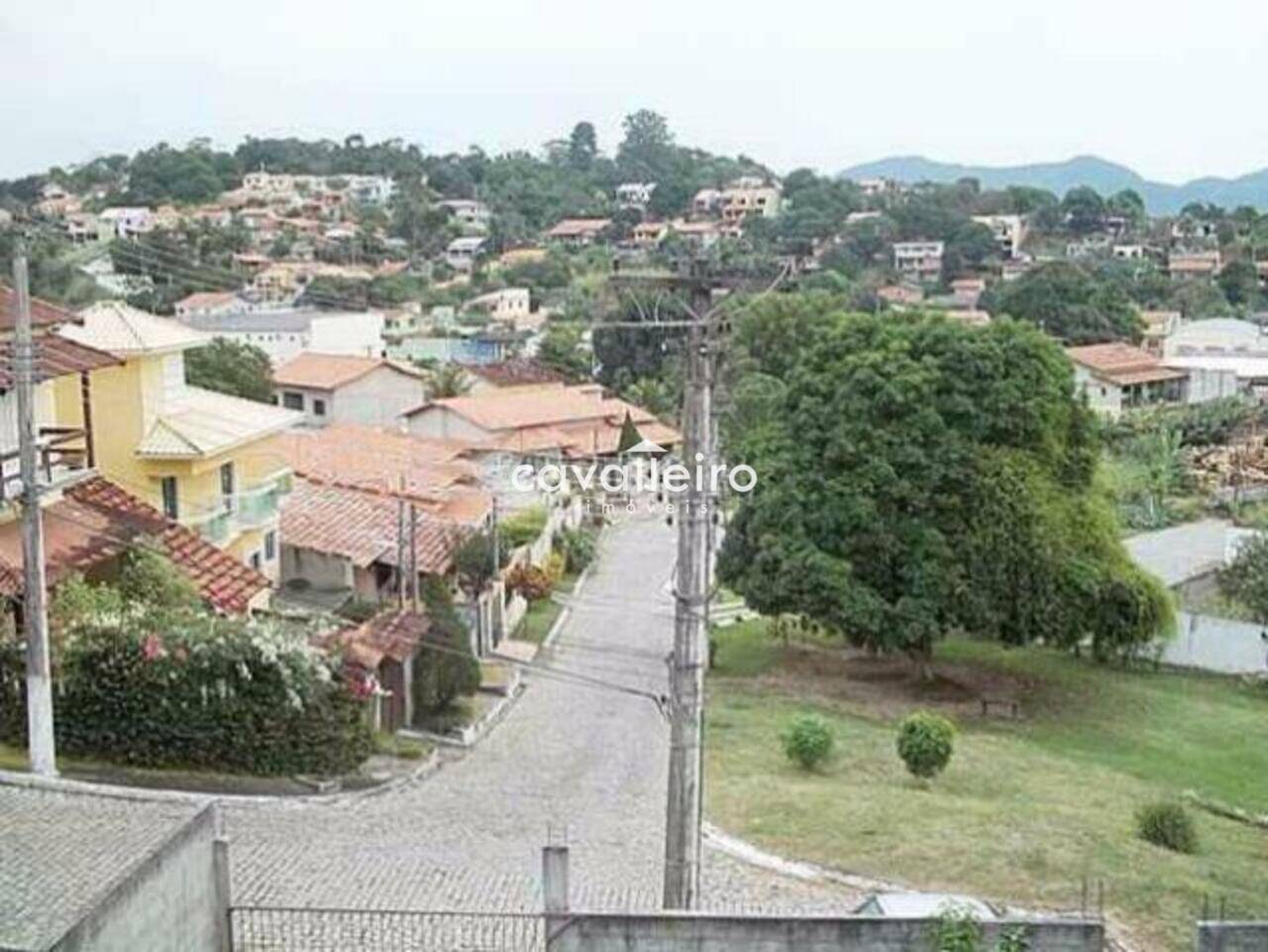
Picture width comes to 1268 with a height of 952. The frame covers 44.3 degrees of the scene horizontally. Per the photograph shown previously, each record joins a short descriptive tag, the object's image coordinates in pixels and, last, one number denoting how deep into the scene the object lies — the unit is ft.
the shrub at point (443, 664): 66.54
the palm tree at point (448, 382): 188.34
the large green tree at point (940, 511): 82.64
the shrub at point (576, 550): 123.13
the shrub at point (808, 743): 63.72
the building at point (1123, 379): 223.51
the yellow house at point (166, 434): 78.02
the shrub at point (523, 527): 108.88
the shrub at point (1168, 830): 55.62
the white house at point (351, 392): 173.69
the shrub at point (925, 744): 62.23
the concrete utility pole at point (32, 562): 47.14
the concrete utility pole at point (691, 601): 37.78
